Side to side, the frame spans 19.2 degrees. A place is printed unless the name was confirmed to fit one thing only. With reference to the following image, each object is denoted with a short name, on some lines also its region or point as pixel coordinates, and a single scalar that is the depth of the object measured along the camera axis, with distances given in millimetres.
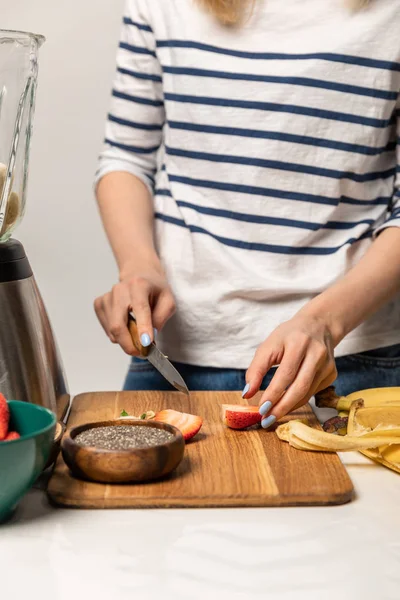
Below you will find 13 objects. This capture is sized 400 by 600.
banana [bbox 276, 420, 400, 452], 1280
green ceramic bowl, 1097
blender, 1302
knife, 1443
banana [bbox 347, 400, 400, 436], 1377
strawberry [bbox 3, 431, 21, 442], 1137
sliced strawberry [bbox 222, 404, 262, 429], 1376
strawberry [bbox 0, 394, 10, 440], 1141
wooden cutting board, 1187
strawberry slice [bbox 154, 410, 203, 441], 1332
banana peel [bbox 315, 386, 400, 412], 1443
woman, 1561
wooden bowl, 1190
